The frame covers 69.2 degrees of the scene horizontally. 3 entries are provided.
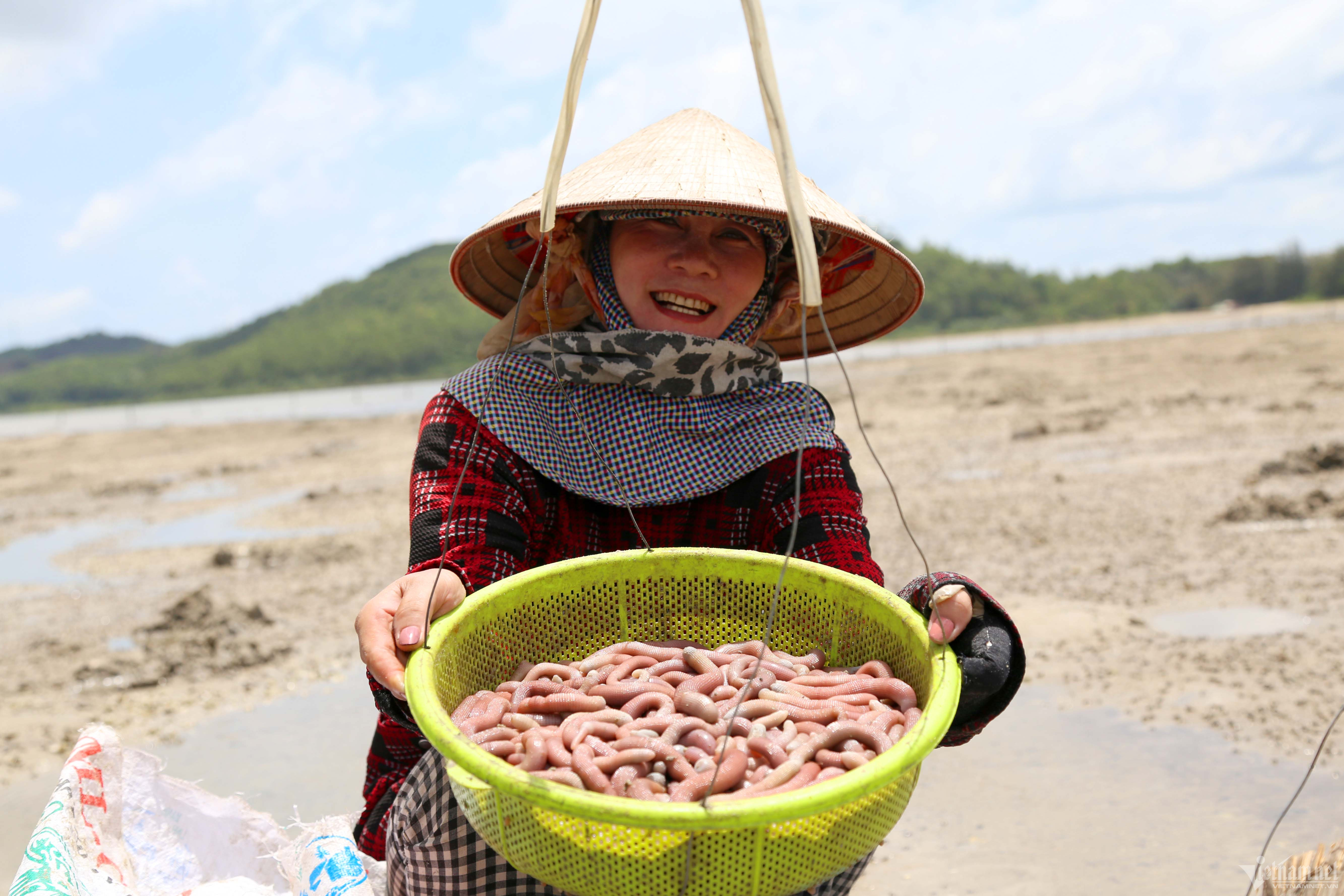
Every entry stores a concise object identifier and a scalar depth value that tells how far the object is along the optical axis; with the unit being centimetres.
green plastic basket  109
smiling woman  185
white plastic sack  174
